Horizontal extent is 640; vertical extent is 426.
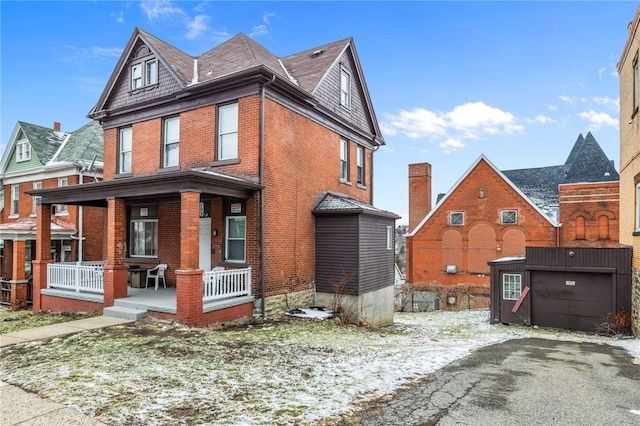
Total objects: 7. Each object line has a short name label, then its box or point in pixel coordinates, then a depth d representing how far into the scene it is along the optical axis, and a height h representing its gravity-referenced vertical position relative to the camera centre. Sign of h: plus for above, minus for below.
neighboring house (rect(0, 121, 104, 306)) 18.12 +2.08
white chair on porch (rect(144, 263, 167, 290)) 14.55 -1.89
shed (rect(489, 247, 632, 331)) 13.88 -2.45
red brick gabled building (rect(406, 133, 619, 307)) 23.97 +0.22
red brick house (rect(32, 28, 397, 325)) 11.34 +1.12
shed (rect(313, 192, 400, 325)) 13.76 -1.23
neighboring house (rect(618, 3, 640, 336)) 11.52 +2.32
